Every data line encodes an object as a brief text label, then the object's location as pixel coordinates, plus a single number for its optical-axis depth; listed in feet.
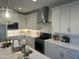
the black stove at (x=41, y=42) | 8.36
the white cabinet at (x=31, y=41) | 10.39
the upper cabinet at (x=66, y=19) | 5.75
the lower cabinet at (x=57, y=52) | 5.45
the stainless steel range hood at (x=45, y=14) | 8.55
